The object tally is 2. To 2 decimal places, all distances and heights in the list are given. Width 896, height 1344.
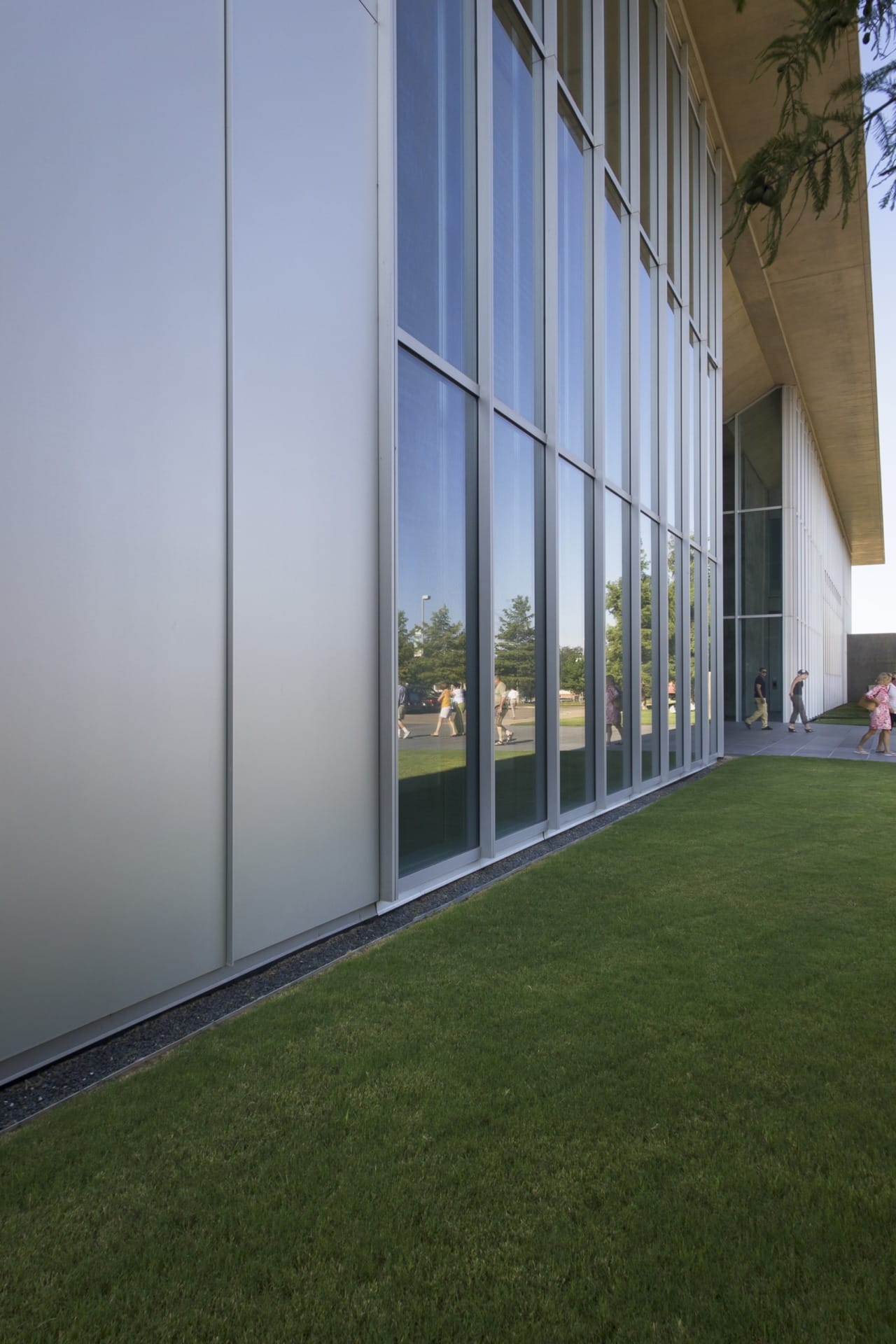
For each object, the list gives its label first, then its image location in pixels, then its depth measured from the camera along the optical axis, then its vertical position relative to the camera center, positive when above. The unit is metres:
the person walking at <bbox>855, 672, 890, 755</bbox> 17.42 -0.39
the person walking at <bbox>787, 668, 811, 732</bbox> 24.12 -0.15
